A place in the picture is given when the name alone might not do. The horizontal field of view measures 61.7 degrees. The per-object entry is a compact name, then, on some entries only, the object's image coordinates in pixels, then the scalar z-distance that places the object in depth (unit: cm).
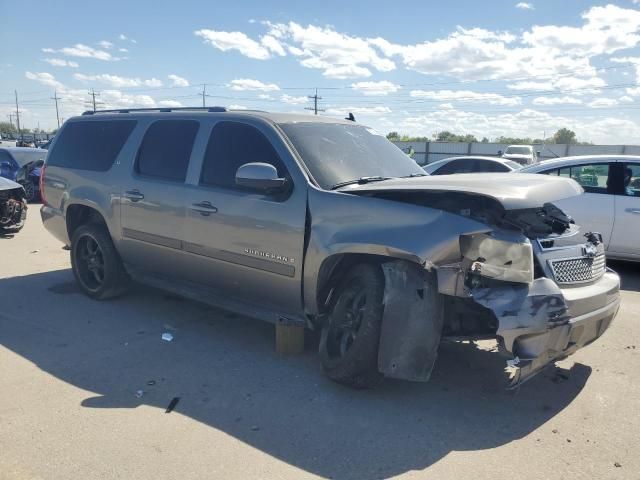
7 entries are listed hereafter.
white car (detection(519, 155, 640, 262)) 724
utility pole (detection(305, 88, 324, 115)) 6704
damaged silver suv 332
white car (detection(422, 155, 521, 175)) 1252
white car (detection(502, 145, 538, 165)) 2811
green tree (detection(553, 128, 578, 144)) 7775
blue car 1525
